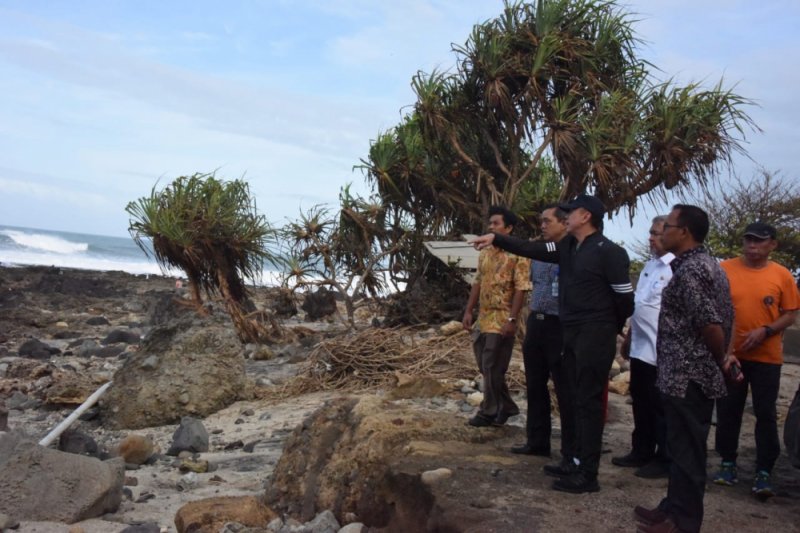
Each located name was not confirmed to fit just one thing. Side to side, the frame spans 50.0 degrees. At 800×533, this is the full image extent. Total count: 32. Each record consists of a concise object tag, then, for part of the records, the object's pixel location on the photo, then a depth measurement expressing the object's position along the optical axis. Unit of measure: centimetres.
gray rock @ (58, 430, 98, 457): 666
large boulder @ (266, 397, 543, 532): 444
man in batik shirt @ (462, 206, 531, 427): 604
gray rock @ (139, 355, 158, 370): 882
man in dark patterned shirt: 398
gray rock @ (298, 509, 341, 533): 481
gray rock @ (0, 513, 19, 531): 482
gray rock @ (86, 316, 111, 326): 1933
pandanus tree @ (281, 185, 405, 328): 1499
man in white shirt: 535
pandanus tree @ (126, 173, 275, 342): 1351
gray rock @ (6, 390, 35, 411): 931
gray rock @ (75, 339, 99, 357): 1362
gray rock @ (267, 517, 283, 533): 498
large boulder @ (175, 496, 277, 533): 471
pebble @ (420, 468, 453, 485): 469
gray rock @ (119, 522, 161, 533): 482
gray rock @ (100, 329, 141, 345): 1530
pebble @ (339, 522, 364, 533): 474
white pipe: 631
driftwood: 946
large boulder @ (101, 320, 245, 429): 859
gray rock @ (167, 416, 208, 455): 718
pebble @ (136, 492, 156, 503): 574
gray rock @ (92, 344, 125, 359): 1350
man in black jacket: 471
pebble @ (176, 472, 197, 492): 611
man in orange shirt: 500
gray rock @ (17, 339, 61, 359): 1341
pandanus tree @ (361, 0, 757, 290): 1238
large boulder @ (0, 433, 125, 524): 505
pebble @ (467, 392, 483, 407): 835
